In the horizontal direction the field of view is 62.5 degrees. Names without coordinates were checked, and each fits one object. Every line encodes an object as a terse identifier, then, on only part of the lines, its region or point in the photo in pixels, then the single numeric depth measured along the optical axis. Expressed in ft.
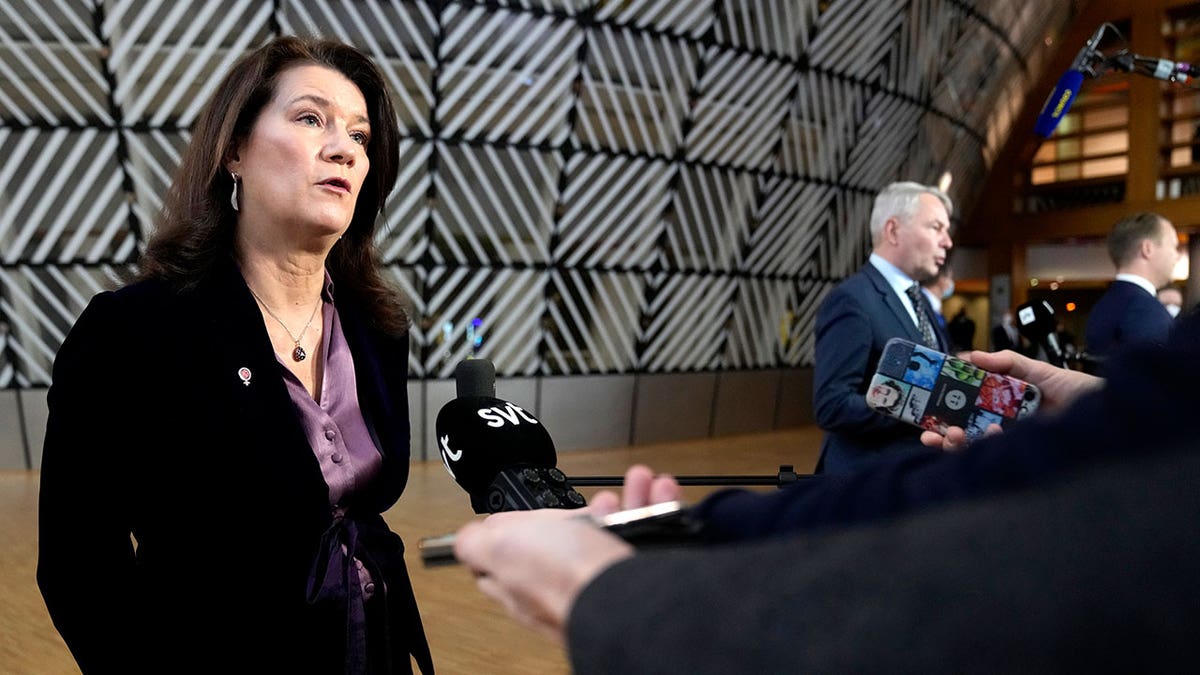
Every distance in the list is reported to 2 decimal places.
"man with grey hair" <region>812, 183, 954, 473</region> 11.34
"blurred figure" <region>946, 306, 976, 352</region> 49.01
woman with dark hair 5.52
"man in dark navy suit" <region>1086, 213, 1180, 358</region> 14.07
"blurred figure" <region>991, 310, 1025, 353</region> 34.49
